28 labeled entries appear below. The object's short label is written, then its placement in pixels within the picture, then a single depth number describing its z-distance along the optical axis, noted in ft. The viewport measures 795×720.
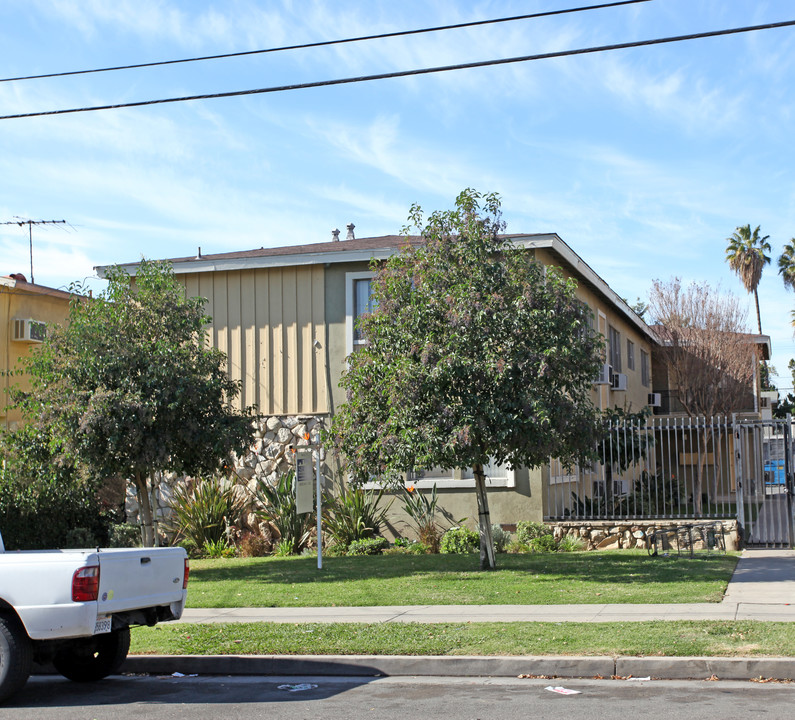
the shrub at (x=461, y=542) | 58.85
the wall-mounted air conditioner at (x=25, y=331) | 87.97
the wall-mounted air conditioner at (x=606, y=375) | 76.60
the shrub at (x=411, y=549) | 60.34
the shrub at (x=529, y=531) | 59.77
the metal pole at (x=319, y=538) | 51.15
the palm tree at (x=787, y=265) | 186.50
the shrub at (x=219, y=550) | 63.16
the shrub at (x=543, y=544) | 58.75
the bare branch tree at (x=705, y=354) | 99.71
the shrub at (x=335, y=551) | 62.13
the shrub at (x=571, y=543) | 58.85
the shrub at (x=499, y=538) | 58.90
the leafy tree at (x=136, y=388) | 50.16
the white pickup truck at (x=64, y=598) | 25.21
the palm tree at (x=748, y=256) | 169.89
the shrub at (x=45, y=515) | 58.59
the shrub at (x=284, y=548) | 62.54
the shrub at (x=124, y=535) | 64.85
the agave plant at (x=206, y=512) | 64.39
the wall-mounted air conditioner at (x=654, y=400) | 105.81
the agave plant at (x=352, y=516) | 63.10
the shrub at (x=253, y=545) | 62.95
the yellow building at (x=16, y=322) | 87.76
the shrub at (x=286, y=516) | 63.46
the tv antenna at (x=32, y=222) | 95.77
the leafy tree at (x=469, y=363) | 45.88
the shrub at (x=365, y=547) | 60.95
